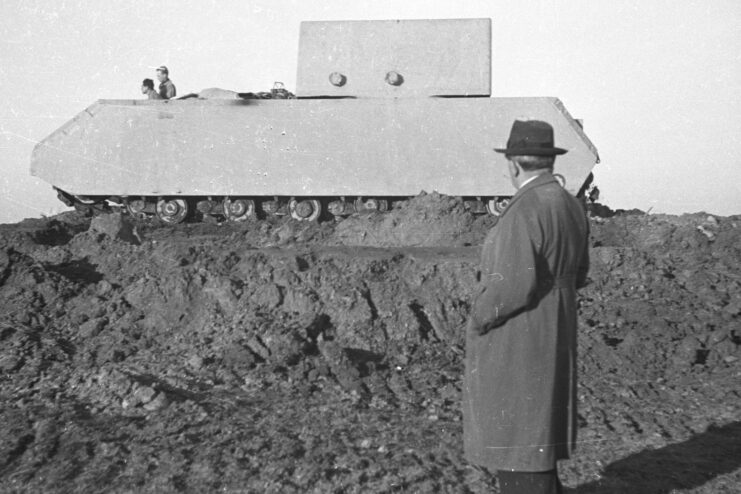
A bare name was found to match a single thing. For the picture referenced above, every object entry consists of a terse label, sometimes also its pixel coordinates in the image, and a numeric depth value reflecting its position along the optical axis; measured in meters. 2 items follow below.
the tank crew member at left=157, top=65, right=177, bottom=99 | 17.67
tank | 16.78
